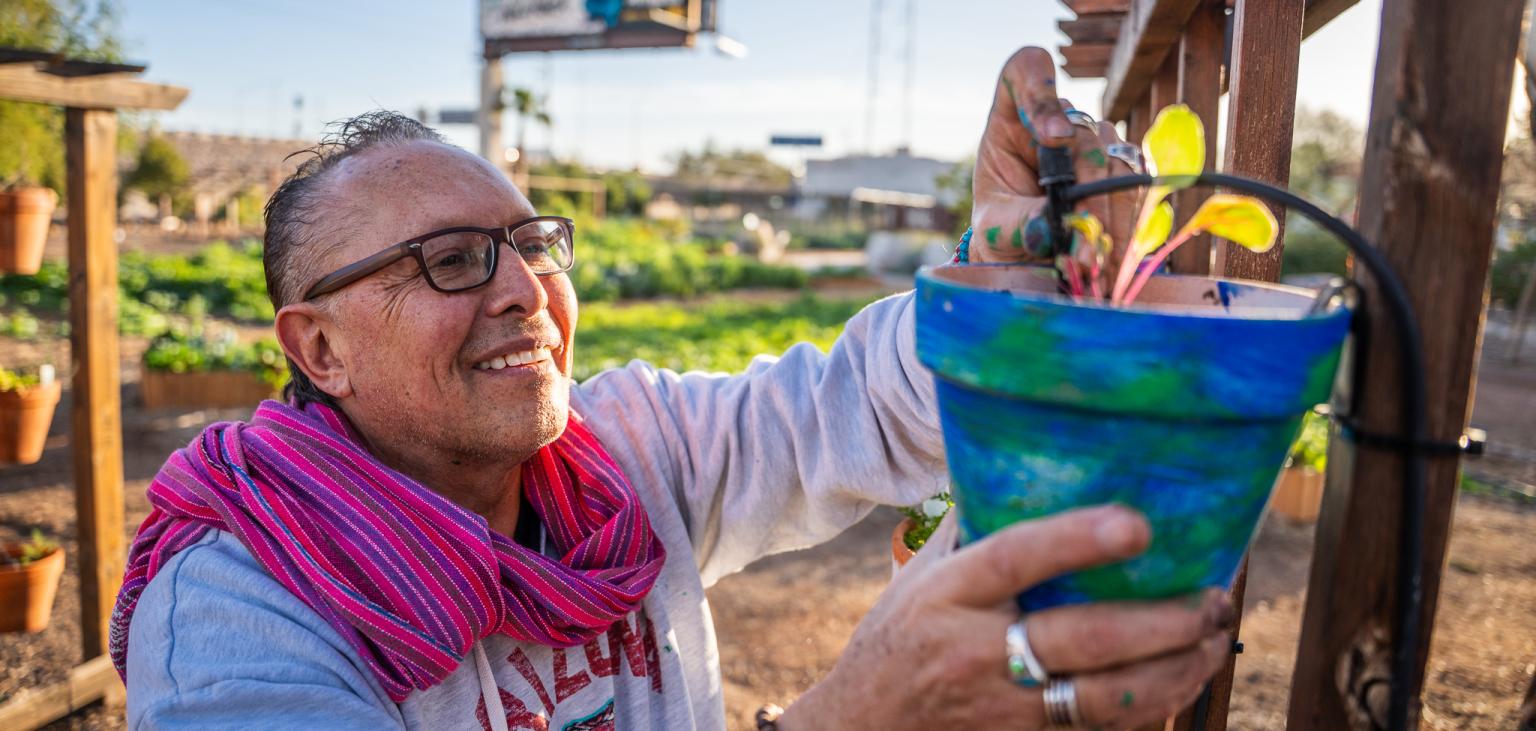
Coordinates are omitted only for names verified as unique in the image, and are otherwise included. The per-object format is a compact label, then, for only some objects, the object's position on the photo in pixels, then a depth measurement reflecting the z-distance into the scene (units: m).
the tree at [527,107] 16.38
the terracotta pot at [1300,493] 6.00
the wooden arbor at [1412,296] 0.74
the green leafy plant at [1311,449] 6.10
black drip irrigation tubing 0.71
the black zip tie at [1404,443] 0.73
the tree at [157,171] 32.25
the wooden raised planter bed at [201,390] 8.33
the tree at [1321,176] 22.08
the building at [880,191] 43.12
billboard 15.52
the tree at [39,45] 12.26
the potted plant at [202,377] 8.32
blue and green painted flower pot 0.67
